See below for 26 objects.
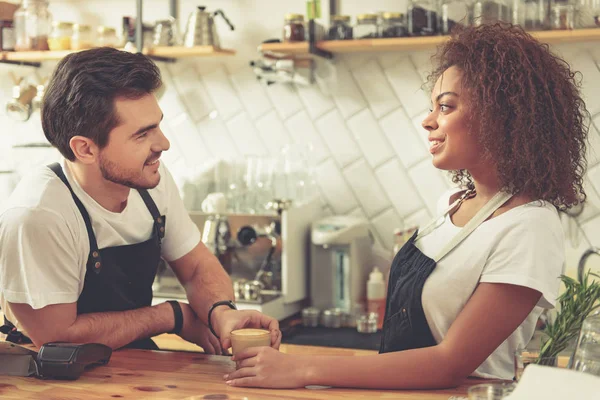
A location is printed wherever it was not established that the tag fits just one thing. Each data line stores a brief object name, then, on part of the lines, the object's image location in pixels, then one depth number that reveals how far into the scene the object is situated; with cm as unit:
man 195
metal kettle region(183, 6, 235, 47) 369
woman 163
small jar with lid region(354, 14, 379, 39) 346
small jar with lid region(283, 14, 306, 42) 353
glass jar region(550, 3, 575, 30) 319
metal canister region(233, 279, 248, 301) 336
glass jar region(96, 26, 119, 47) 395
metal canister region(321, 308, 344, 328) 343
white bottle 347
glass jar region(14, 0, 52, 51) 405
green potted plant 152
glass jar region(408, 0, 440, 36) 336
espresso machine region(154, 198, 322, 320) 339
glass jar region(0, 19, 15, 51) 409
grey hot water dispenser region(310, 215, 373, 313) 348
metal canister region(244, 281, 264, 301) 333
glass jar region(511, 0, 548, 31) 323
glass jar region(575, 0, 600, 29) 318
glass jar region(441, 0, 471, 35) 332
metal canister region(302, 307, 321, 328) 346
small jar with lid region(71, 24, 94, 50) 397
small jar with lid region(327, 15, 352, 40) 352
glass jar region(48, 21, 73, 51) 399
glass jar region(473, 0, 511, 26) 327
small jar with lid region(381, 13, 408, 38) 341
